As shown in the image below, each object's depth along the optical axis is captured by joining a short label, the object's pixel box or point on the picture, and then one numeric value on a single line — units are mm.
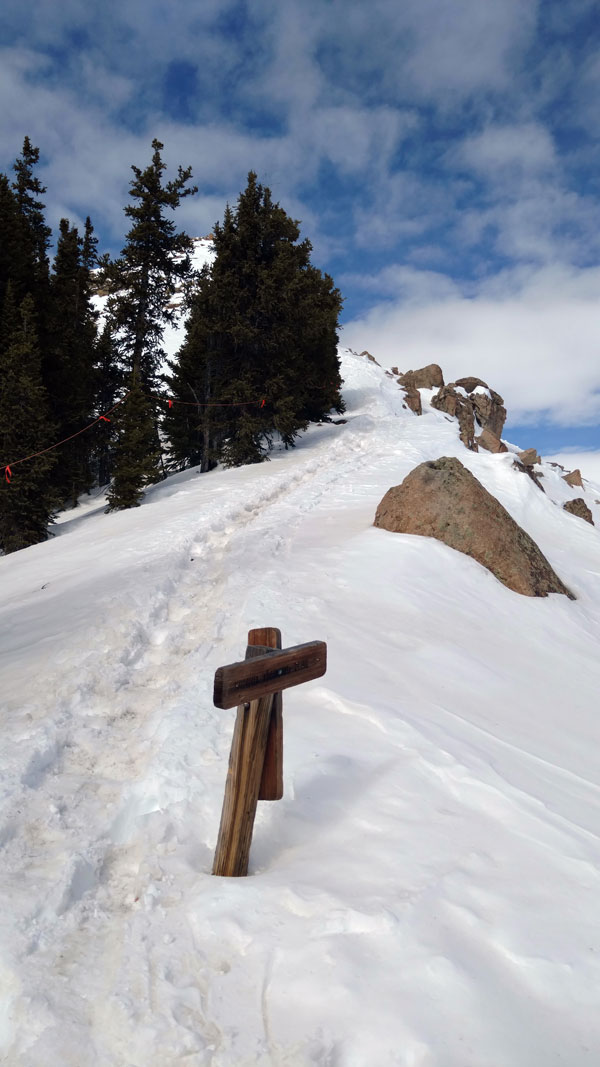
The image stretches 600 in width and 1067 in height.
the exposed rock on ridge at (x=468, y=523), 9664
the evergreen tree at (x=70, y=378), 19078
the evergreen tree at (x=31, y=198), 23109
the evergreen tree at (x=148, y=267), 21047
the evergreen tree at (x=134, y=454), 17984
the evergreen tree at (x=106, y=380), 23391
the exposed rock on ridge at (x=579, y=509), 20703
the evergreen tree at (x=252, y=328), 20125
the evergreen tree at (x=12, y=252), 18156
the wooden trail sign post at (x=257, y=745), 2975
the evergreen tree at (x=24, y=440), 15719
